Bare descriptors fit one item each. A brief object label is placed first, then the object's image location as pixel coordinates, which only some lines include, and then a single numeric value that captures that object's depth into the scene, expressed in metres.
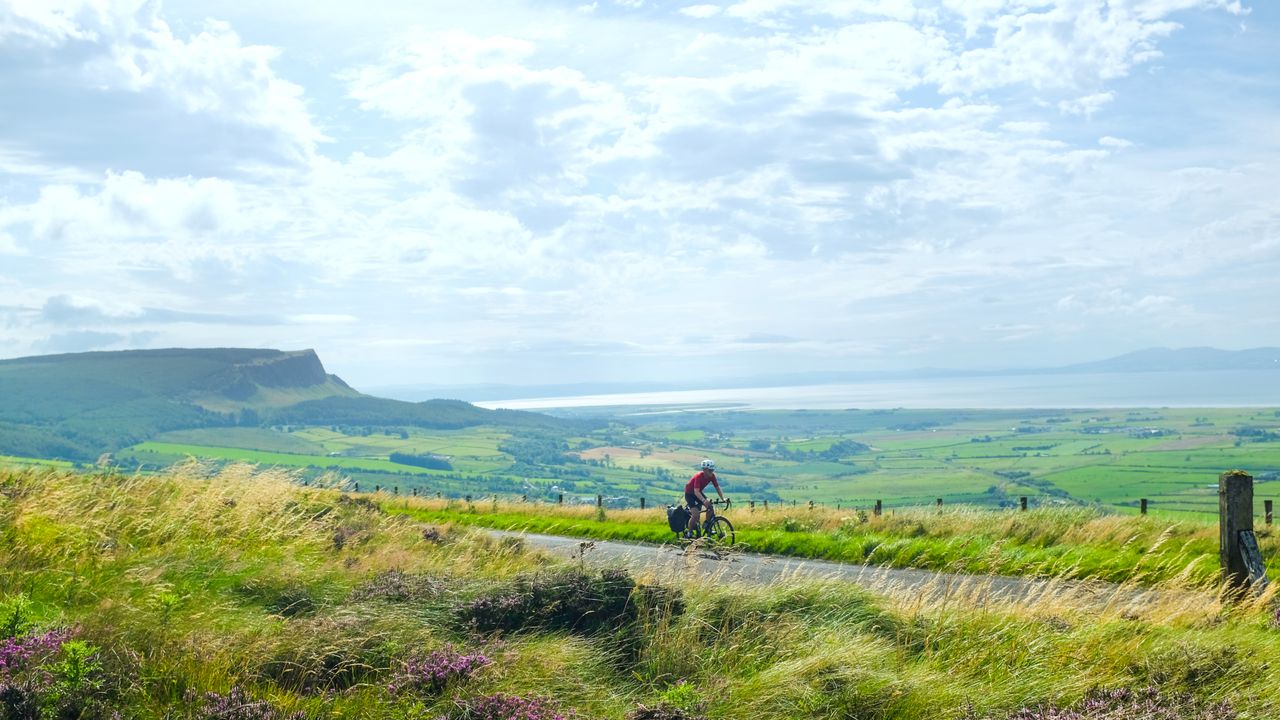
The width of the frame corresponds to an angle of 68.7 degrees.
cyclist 23.64
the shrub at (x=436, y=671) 7.93
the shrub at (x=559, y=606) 10.12
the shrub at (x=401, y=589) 10.70
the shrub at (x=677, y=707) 7.46
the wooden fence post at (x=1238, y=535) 12.53
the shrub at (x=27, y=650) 7.34
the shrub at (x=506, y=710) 7.48
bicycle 23.44
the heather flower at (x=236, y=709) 7.11
